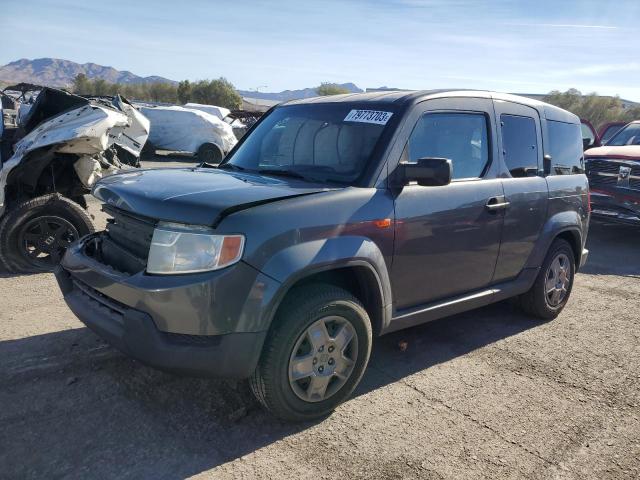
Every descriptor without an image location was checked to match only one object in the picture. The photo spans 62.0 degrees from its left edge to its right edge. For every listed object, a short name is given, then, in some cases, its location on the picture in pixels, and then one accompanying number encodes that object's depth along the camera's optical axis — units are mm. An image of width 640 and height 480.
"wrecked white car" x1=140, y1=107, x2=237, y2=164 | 18172
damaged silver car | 5645
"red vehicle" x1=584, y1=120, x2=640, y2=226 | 8633
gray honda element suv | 2738
